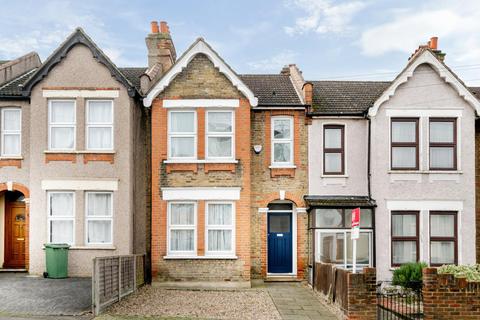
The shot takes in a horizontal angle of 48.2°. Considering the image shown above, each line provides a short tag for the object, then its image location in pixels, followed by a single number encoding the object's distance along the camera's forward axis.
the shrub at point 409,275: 17.52
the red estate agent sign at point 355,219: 13.36
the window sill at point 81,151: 18.62
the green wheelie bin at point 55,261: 17.84
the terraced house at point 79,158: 18.52
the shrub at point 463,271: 13.27
